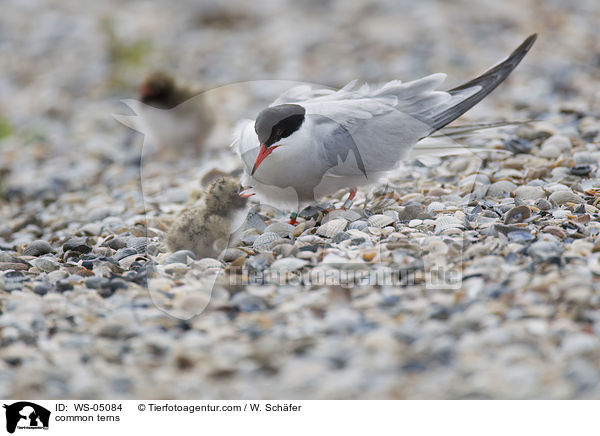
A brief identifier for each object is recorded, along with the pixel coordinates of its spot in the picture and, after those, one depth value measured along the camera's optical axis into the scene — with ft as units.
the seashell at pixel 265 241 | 17.20
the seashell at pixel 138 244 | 18.30
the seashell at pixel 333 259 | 15.67
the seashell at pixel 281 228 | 18.00
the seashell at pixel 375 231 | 17.22
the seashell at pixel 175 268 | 16.40
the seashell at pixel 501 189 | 19.17
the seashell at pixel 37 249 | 18.85
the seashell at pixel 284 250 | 16.49
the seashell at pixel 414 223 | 17.49
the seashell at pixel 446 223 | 16.94
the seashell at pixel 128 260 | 17.20
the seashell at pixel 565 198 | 18.01
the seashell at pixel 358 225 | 17.61
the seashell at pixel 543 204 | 17.78
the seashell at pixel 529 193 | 18.58
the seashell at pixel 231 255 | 16.81
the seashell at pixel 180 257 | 16.96
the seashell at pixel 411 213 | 18.12
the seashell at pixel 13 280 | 16.03
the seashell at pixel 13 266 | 17.31
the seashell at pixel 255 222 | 18.98
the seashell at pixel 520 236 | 15.75
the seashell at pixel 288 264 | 15.70
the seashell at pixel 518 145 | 22.18
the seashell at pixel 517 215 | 17.06
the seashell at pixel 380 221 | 17.67
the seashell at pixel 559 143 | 21.85
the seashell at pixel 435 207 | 18.39
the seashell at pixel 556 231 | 15.88
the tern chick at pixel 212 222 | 17.38
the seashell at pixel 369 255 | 15.87
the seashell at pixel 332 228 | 17.31
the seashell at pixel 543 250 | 14.83
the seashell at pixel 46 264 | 17.34
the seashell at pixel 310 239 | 17.06
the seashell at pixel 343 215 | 18.26
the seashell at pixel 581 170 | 19.94
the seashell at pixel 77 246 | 18.54
